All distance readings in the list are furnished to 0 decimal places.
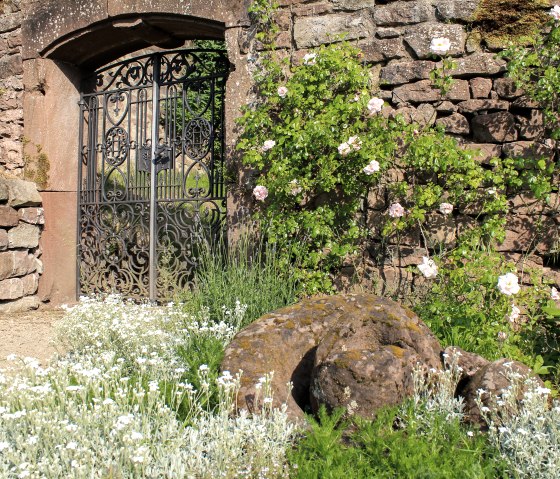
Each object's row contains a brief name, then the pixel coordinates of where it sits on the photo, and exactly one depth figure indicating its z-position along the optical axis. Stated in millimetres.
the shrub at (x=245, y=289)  4188
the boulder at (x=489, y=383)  2617
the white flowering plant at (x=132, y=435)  2057
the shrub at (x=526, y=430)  2148
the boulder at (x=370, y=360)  2598
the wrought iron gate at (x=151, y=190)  5816
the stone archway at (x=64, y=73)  5914
